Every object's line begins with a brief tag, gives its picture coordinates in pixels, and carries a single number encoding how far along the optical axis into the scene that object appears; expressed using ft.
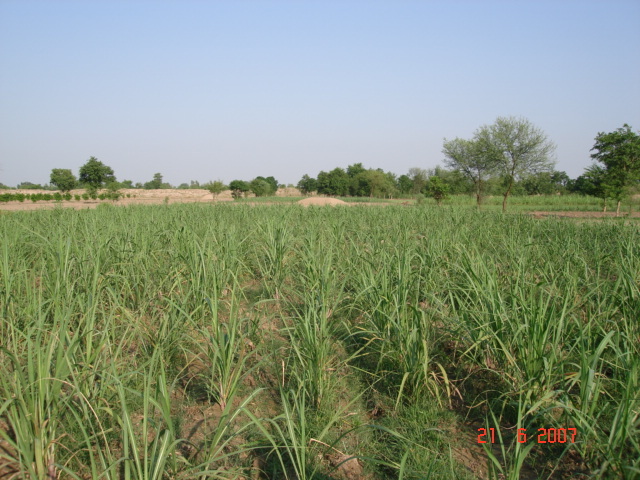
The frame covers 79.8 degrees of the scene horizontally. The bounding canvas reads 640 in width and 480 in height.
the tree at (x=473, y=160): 82.94
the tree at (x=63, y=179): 166.91
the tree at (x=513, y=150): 77.77
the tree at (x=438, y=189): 94.43
